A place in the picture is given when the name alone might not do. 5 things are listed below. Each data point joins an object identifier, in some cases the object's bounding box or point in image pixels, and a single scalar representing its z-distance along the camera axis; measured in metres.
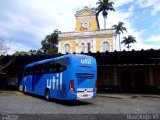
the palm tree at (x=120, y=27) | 37.29
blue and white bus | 8.21
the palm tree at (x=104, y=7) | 33.24
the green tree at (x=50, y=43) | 39.06
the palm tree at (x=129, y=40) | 41.81
